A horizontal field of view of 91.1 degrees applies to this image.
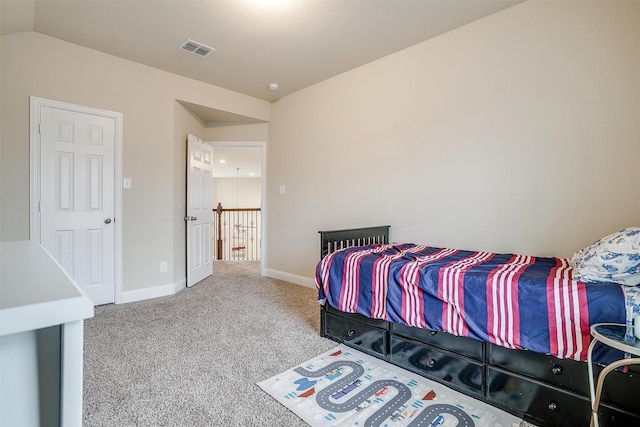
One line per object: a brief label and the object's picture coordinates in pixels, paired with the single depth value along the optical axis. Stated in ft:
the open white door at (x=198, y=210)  12.70
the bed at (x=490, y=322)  4.48
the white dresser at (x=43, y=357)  1.48
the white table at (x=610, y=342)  3.43
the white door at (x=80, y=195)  9.35
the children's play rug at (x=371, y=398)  4.99
